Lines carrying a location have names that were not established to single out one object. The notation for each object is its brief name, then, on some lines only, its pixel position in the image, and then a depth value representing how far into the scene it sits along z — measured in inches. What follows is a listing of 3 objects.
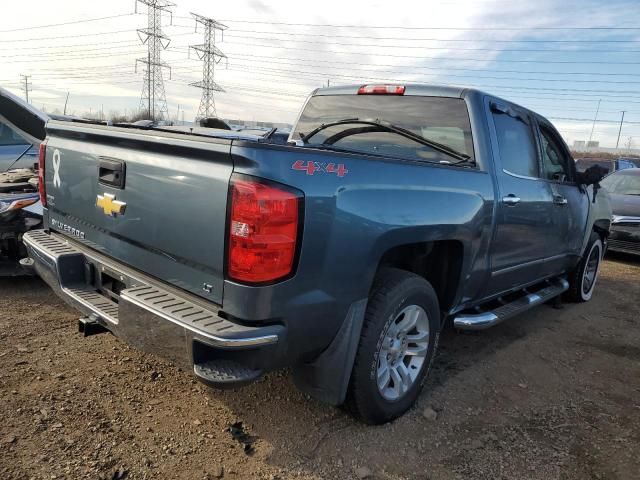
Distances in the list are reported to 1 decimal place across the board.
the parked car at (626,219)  331.3
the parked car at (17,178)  184.2
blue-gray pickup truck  86.0
